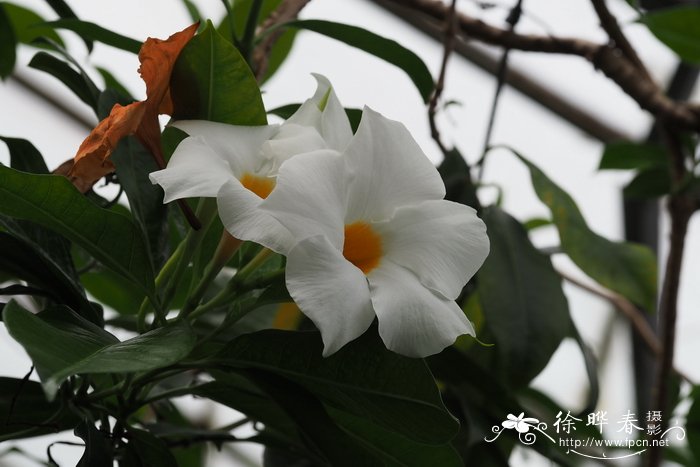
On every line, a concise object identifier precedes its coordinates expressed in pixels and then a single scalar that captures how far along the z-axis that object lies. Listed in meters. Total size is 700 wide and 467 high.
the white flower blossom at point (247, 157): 0.59
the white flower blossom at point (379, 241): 0.58
